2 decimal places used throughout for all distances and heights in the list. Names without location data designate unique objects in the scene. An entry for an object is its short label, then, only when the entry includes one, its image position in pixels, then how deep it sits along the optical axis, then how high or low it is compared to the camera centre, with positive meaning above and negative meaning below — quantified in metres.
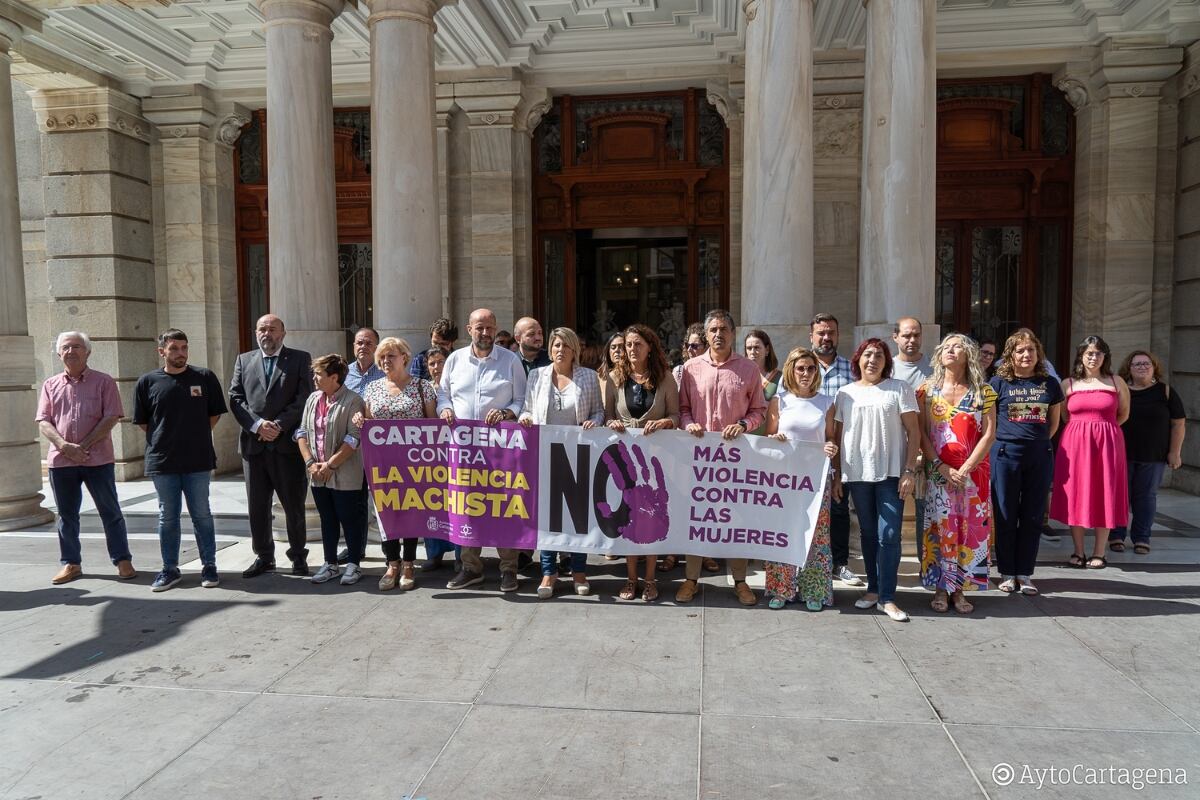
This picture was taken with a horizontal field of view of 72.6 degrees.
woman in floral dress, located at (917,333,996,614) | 5.51 -0.90
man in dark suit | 6.59 -0.69
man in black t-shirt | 6.27 -0.76
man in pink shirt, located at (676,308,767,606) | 5.70 -0.37
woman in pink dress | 6.72 -1.01
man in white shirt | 6.12 -0.34
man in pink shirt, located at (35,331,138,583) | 6.43 -0.75
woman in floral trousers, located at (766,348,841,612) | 5.62 -0.67
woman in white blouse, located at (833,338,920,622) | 5.41 -0.74
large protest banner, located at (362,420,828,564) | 5.73 -1.06
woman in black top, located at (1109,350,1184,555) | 7.30 -0.90
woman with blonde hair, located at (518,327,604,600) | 5.93 -0.41
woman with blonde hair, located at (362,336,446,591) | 6.21 -0.43
